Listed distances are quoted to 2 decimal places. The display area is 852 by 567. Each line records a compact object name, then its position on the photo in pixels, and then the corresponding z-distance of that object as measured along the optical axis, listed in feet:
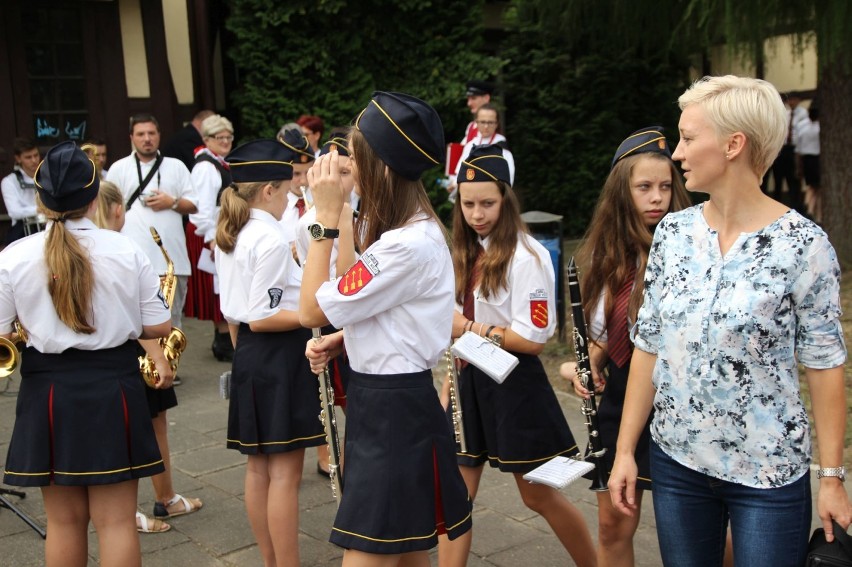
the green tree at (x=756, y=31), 23.97
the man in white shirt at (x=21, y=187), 30.73
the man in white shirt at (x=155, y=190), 25.16
